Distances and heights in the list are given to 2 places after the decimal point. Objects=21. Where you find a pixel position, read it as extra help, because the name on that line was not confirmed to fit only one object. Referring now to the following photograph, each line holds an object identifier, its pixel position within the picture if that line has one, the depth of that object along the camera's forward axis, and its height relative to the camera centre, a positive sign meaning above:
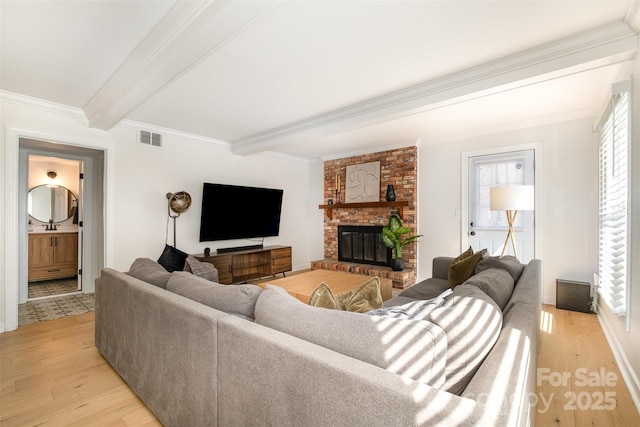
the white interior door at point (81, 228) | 4.49 -0.26
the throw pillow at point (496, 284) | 1.65 -0.42
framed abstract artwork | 5.46 +0.56
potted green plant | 4.84 -0.43
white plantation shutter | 2.19 +0.07
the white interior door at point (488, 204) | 4.00 +0.14
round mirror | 5.03 +0.13
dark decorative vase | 5.13 +0.32
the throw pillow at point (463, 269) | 2.55 -0.50
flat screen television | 4.64 -0.01
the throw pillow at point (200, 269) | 3.37 -0.66
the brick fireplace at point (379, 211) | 4.97 +0.03
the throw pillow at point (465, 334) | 0.97 -0.43
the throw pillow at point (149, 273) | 1.99 -0.44
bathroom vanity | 4.88 -0.75
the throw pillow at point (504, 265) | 2.30 -0.42
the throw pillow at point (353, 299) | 1.44 -0.46
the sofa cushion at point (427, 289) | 2.70 -0.74
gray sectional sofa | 0.77 -0.47
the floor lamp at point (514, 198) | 3.31 +0.17
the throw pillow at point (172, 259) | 3.20 -0.53
